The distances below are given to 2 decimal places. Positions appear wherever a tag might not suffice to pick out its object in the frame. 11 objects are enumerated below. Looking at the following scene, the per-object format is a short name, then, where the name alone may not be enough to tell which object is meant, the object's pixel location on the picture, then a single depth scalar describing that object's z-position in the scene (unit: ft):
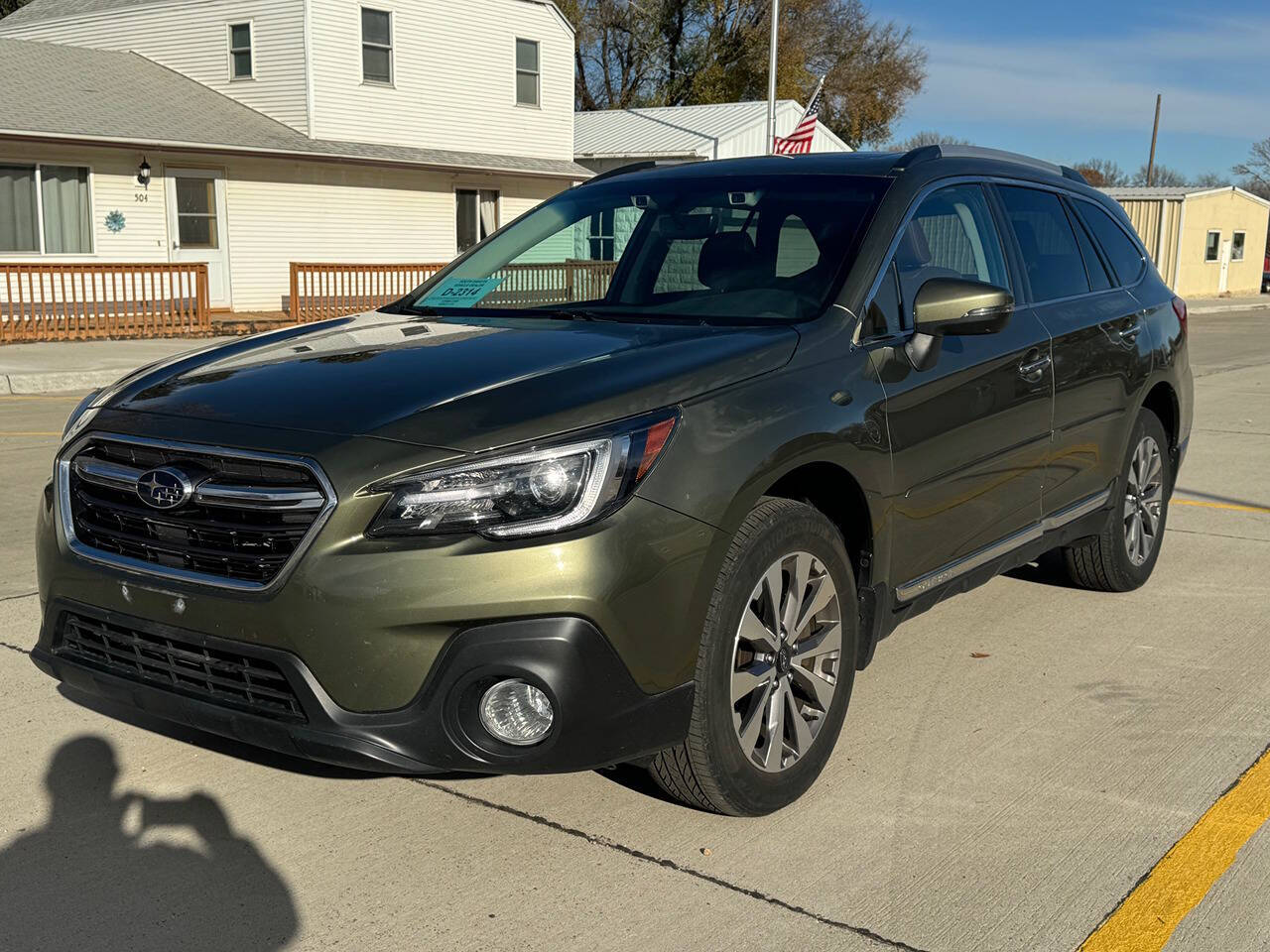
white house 72.59
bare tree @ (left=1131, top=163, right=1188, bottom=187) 320.31
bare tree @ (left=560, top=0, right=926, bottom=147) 161.27
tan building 131.95
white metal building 115.96
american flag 84.99
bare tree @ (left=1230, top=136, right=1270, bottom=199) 273.77
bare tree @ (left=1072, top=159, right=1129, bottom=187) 278.67
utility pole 225.46
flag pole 95.14
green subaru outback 10.06
